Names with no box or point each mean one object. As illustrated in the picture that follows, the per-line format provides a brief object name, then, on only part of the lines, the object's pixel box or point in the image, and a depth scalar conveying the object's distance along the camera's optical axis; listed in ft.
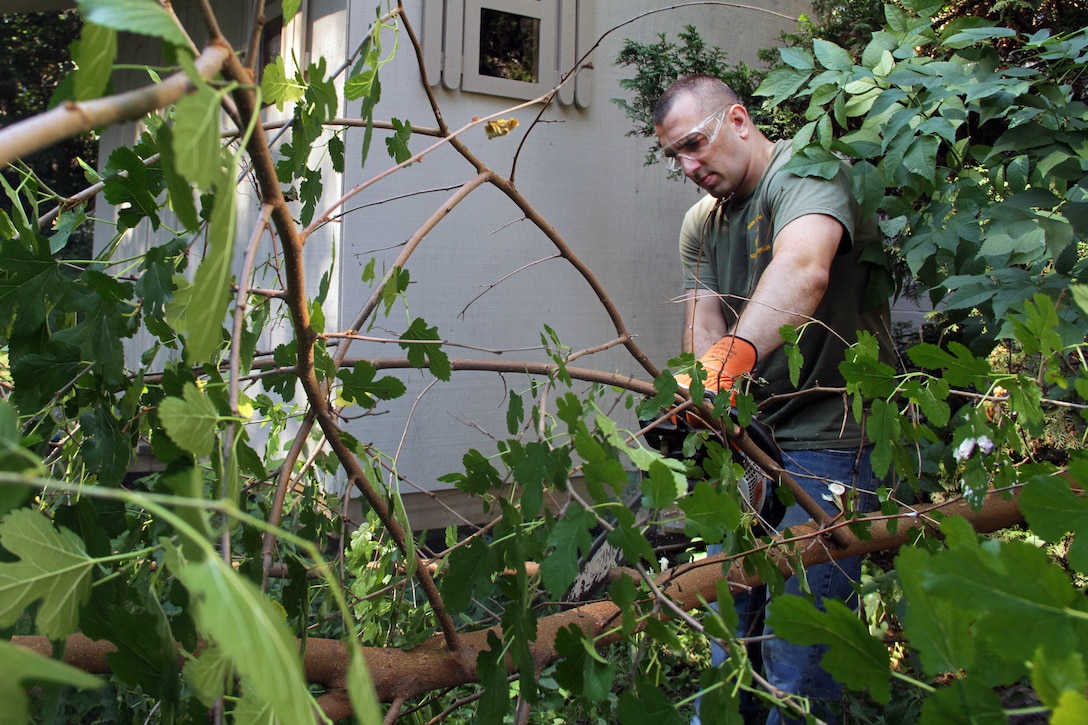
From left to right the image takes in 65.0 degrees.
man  7.22
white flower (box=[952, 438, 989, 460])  3.81
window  13.21
